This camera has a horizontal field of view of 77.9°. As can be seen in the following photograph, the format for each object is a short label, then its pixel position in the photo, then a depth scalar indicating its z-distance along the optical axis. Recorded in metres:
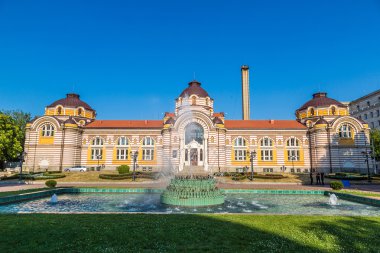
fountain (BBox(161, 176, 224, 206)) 15.72
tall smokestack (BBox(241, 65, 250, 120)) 62.38
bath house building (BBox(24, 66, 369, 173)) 42.81
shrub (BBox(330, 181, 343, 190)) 22.67
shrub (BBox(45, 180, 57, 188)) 23.18
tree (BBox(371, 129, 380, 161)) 46.28
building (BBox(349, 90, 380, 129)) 59.62
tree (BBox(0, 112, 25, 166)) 39.28
